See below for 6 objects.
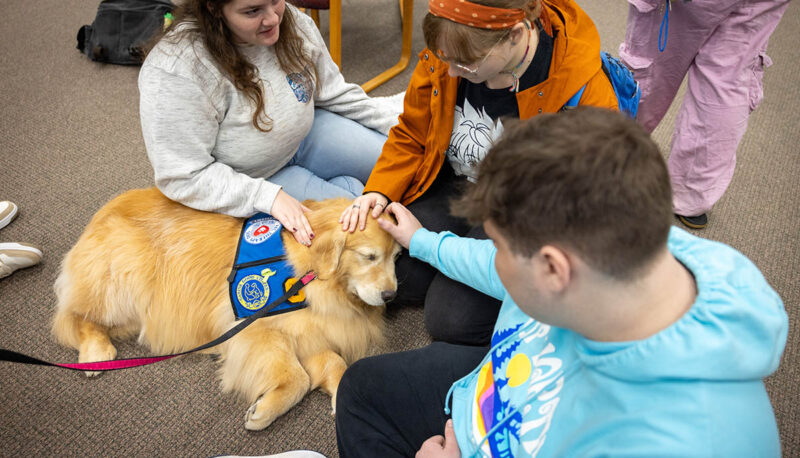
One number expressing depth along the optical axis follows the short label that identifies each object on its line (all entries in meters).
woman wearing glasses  1.20
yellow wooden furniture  2.66
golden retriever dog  1.57
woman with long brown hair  1.50
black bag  3.02
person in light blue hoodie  0.62
